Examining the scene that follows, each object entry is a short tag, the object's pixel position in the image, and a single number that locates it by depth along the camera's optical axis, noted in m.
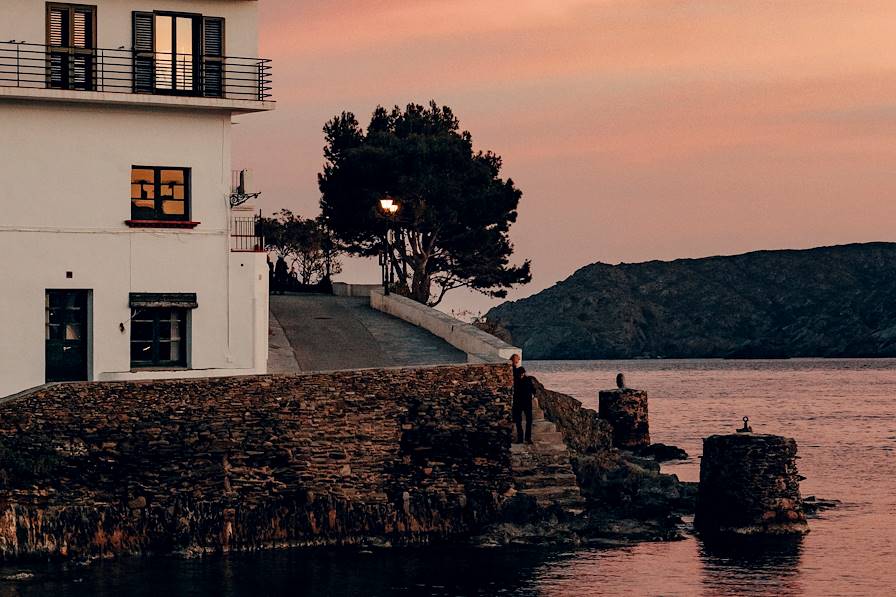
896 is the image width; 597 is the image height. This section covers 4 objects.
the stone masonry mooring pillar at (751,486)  38.03
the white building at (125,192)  39.91
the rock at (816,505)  45.76
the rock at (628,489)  41.56
